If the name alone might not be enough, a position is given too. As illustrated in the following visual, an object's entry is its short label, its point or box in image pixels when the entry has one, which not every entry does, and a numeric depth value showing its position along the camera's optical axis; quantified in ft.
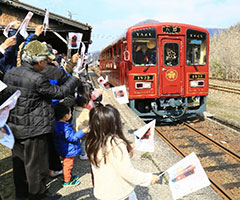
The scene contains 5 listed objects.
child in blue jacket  8.83
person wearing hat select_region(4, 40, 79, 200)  7.26
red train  20.48
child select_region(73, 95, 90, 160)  10.73
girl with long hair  5.36
